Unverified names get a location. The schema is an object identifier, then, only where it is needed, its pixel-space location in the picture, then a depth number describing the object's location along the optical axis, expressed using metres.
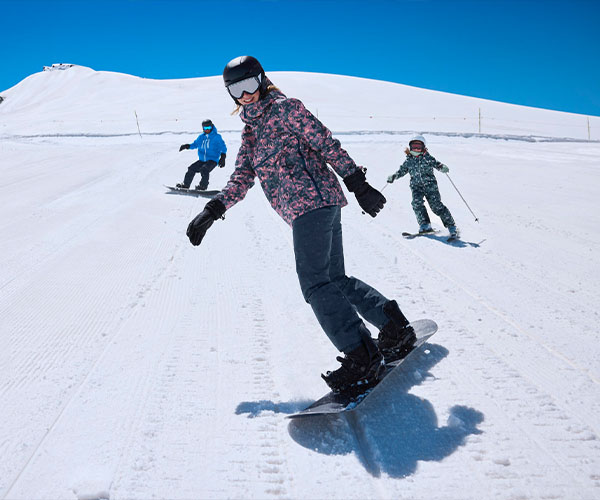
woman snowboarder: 2.21
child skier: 5.93
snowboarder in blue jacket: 9.48
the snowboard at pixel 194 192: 8.50
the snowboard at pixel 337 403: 2.06
